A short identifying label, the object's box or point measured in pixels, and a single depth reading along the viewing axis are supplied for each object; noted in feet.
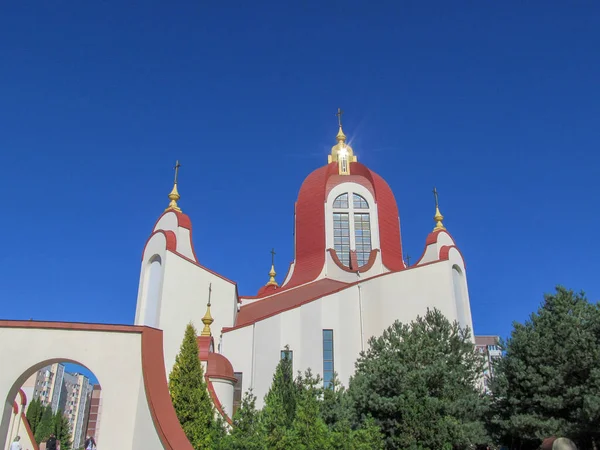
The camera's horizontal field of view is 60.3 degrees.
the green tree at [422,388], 35.22
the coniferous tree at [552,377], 35.12
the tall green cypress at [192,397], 33.53
